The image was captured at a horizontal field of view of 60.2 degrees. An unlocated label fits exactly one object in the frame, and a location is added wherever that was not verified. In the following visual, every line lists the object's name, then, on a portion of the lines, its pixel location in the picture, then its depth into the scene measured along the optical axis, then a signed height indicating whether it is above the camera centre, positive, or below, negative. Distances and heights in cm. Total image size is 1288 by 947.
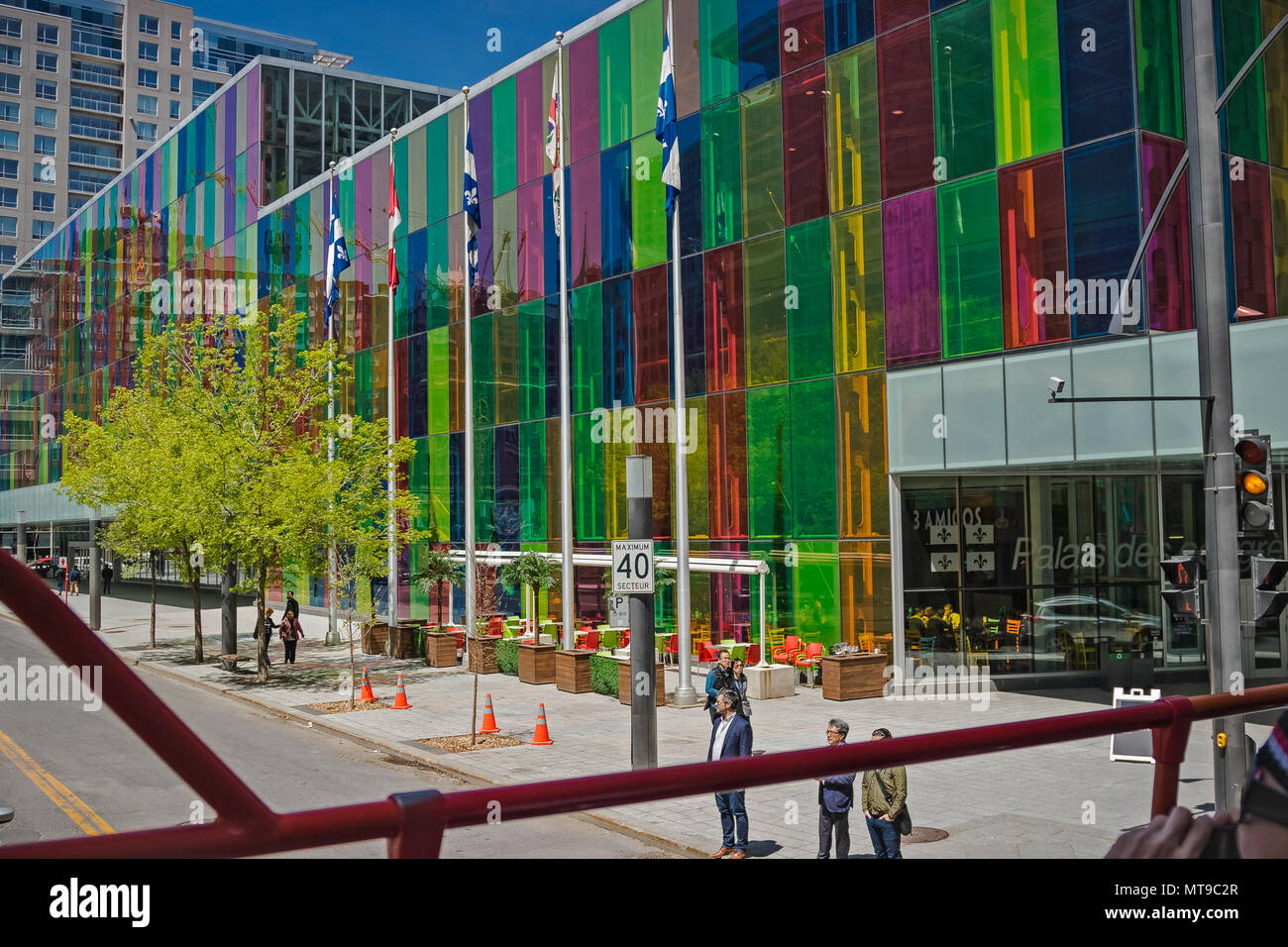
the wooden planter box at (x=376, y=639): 3516 -325
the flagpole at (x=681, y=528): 2359 +3
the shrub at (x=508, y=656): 2944 -326
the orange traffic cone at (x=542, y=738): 1952 -361
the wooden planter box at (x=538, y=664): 2767 -326
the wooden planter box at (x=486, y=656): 2978 -327
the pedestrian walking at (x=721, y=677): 1670 -224
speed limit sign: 1670 -56
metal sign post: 1641 -92
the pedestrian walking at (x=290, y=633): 3216 -276
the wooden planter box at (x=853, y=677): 2380 -326
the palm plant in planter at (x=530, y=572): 2984 -106
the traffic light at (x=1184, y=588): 1302 -82
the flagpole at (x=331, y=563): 3018 -69
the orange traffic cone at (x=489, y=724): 2062 -354
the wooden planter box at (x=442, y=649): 3192 -329
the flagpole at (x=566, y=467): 2731 +168
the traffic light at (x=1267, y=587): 1237 -79
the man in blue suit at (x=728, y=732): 1198 -223
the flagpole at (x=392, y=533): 3231 +8
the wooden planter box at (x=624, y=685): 2411 -337
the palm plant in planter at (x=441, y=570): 3381 -106
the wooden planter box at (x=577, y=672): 2594 -327
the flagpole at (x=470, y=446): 3066 +253
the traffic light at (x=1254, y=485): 1223 +35
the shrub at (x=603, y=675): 2520 -329
